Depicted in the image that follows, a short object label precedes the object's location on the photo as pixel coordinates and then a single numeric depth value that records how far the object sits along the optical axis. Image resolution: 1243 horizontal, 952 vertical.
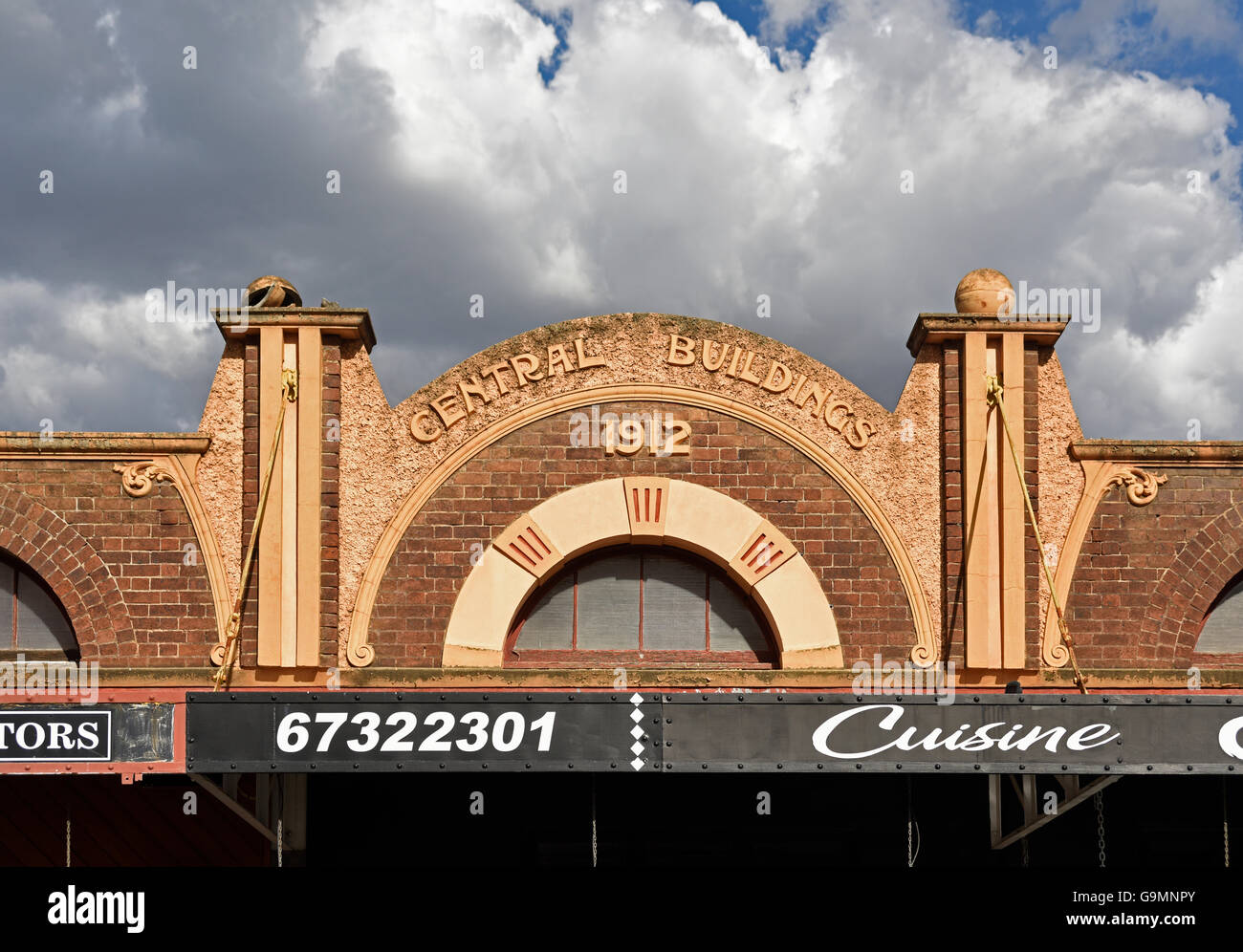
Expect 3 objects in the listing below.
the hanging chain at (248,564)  12.16
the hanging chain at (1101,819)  10.56
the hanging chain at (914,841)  12.39
